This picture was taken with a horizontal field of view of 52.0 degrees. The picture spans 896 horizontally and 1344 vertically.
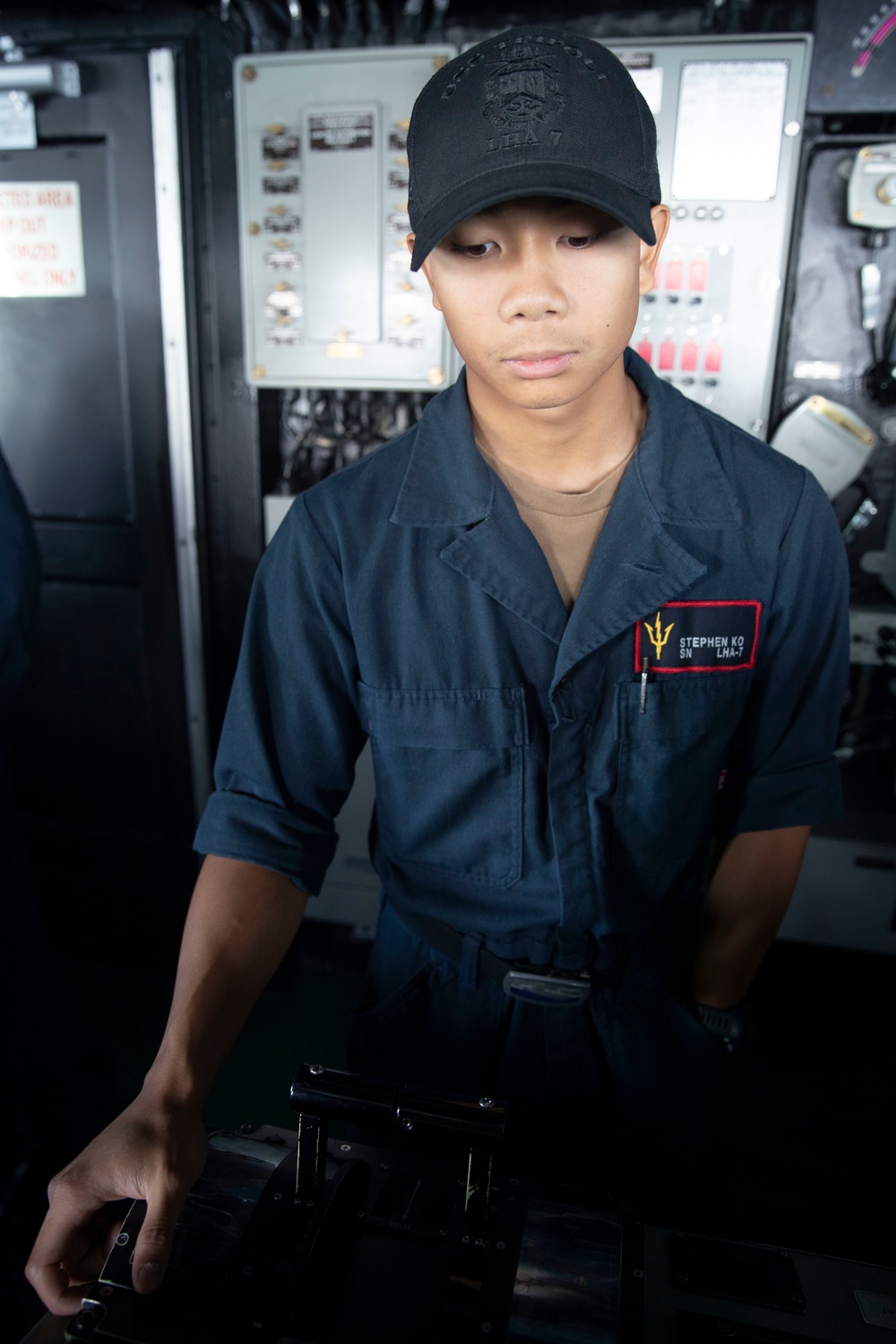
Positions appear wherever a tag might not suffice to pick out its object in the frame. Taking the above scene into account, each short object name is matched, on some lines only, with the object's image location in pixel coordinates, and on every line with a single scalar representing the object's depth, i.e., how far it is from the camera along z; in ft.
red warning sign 7.77
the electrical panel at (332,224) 7.00
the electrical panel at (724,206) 6.62
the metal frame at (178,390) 7.29
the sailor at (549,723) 3.58
